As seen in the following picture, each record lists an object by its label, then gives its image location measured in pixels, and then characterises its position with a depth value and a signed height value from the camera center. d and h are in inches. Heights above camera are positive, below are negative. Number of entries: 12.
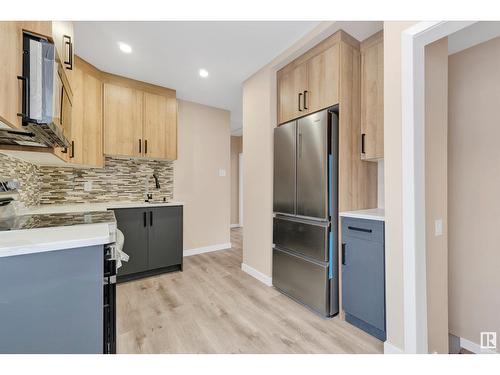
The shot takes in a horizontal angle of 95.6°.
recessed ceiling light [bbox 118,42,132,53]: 88.0 +56.1
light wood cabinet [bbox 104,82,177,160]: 112.9 +35.0
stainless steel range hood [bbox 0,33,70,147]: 39.2 +18.0
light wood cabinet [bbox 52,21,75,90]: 53.0 +37.5
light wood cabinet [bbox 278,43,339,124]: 78.9 +40.3
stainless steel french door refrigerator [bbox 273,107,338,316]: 77.6 -8.5
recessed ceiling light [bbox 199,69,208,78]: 108.6 +56.6
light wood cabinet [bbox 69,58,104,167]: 97.3 +32.6
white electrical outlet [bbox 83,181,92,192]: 116.8 +1.3
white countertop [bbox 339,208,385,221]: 65.6 -8.1
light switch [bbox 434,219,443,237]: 57.9 -10.2
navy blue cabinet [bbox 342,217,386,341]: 65.3 -26.6
